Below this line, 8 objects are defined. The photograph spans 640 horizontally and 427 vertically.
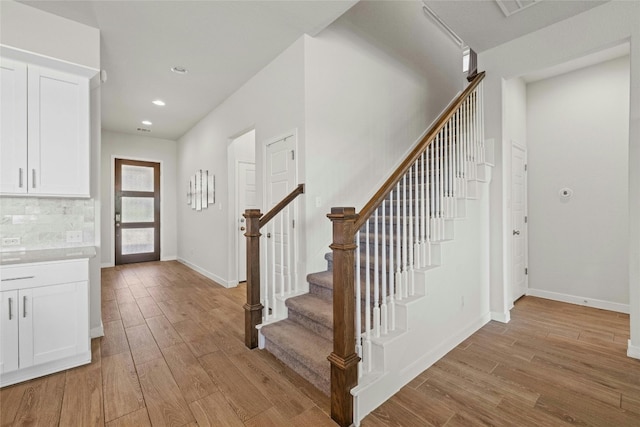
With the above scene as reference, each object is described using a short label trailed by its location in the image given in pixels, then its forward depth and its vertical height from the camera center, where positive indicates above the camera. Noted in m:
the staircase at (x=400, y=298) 1.72 -0.67
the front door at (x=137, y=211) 6.40 +0.09
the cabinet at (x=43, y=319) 2.07 -0.78
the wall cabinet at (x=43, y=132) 2.33 +0.71
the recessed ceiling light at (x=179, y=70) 3.64 +1.84
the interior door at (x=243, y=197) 4.75 +0.28
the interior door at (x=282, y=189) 3.13 +0.29
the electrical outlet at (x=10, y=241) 2.53 -0.22
